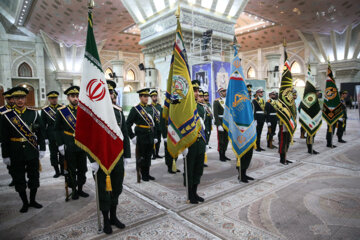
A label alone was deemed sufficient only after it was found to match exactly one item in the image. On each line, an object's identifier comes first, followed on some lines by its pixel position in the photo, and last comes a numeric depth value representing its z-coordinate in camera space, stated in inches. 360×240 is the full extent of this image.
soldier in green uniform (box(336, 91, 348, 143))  310.8
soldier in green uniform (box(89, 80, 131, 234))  107.9
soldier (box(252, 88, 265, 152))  288.7
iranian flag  105.1
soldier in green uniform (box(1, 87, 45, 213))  134.2
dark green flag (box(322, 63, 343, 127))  287.3
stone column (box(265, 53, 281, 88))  738.8
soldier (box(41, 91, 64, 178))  200.7
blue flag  171.8
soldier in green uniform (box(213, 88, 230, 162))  241.8
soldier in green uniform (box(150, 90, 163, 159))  218.2
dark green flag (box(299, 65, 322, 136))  256.7
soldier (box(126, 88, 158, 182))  180.4
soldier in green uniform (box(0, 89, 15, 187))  139.0
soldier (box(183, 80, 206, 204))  137.2
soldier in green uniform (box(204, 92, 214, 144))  238.5
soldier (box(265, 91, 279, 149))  291.1
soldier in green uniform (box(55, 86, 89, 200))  147.9
